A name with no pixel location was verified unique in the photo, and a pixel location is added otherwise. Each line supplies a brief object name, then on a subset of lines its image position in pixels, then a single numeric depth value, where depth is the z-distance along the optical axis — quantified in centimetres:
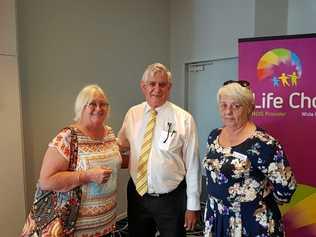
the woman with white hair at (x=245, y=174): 151
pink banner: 226
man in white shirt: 189
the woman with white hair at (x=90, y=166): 157
